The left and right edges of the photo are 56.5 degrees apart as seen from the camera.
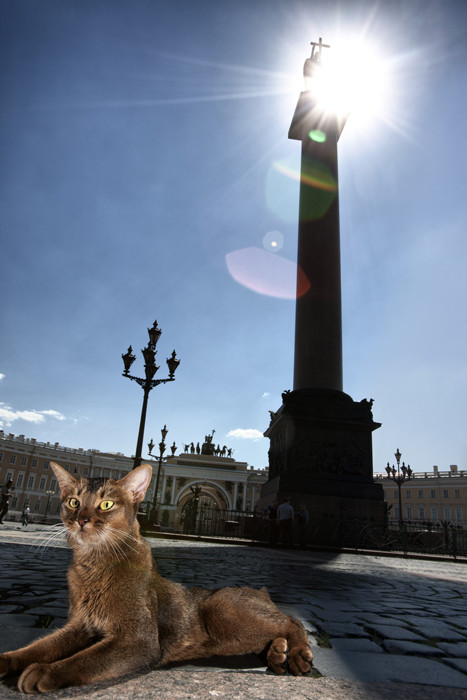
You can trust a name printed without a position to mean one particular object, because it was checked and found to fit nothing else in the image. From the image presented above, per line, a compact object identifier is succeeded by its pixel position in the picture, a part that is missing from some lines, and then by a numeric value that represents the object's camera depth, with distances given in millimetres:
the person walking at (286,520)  14180
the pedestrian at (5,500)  20002
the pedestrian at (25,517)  27831
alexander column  16578
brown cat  1712
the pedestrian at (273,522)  15174
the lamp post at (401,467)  33644
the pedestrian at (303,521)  14914
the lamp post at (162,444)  34109
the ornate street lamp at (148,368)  14898
